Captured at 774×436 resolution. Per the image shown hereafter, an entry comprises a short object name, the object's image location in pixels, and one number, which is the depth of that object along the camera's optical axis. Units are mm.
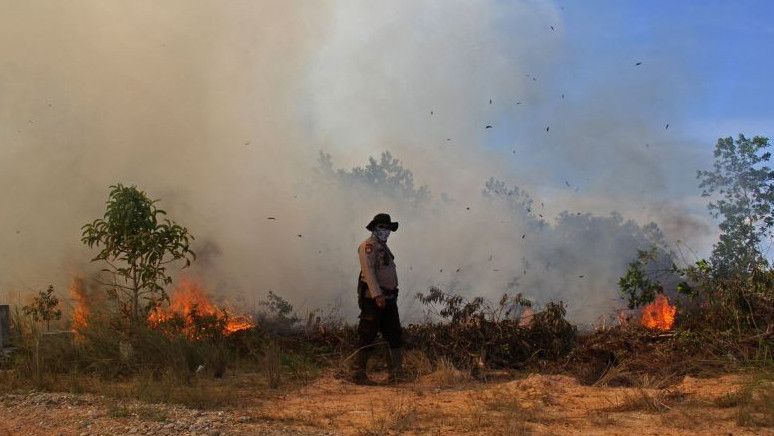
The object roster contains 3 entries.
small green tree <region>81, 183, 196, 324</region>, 9086
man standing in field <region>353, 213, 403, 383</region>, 7684
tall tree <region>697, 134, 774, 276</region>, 15172
